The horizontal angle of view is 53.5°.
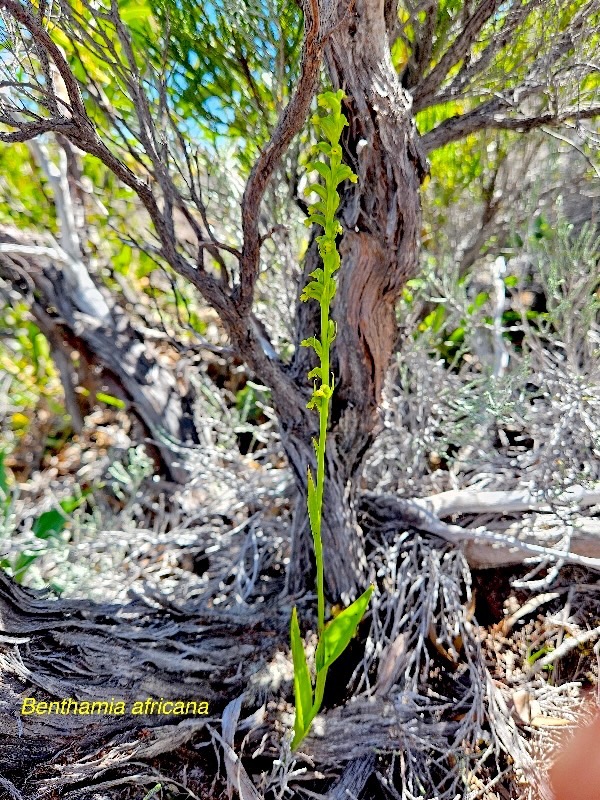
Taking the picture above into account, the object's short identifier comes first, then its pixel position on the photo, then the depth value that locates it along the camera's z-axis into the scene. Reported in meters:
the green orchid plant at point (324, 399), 0.25
